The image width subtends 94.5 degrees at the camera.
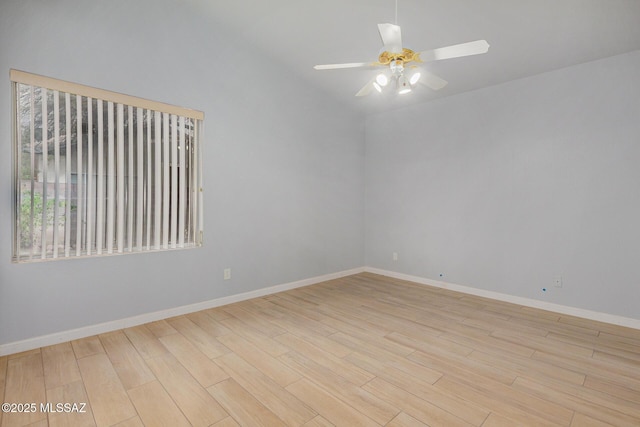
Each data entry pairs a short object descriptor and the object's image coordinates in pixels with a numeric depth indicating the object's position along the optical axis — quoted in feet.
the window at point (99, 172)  7.85
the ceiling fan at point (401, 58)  6.38
